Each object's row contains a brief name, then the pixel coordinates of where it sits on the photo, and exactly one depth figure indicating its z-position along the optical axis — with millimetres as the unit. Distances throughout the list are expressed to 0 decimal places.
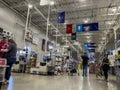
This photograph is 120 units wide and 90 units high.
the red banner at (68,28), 8311
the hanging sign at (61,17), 7108
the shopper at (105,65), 4827
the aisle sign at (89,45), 14589
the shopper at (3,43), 2575
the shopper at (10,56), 2739
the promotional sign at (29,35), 9611
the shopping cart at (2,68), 1755
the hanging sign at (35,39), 10947
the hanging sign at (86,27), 7894
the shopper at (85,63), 6521
